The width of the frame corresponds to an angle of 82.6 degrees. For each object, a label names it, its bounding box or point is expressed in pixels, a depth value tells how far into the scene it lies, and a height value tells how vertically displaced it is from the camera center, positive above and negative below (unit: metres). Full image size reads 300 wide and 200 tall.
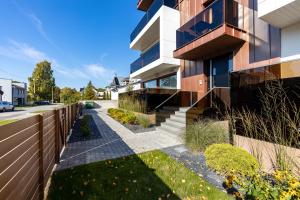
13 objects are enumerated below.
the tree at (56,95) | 64.57 +2.06
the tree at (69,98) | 23.88 +0.37
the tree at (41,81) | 48.19 +5.72
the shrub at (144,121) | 9.75 -1.18
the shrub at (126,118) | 10.69 -1.16
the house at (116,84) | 20.88 +2.62
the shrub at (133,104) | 11.58 -0.28
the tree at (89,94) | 43.84 +1.69
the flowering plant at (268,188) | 2.18 -1.24
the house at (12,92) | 40.75 +2.29
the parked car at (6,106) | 25.93 -0.88
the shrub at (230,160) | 3.69 -1.35
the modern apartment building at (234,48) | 5.05 +2.40
